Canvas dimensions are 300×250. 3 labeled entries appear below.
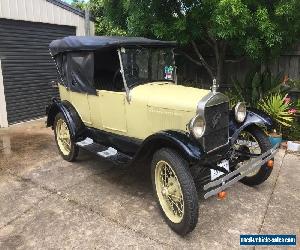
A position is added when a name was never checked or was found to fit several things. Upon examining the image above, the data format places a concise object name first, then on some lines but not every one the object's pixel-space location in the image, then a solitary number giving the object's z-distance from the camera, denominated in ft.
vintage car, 11.86
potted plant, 20.68
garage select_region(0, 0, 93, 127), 26.00
